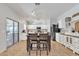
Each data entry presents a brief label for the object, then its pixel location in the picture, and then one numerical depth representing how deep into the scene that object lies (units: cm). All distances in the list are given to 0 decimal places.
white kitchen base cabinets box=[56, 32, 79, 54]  219
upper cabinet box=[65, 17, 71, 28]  319
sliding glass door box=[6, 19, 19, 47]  292
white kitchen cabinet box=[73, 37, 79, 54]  213
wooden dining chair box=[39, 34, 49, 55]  238
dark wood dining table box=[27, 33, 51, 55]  238
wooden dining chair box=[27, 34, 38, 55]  238
